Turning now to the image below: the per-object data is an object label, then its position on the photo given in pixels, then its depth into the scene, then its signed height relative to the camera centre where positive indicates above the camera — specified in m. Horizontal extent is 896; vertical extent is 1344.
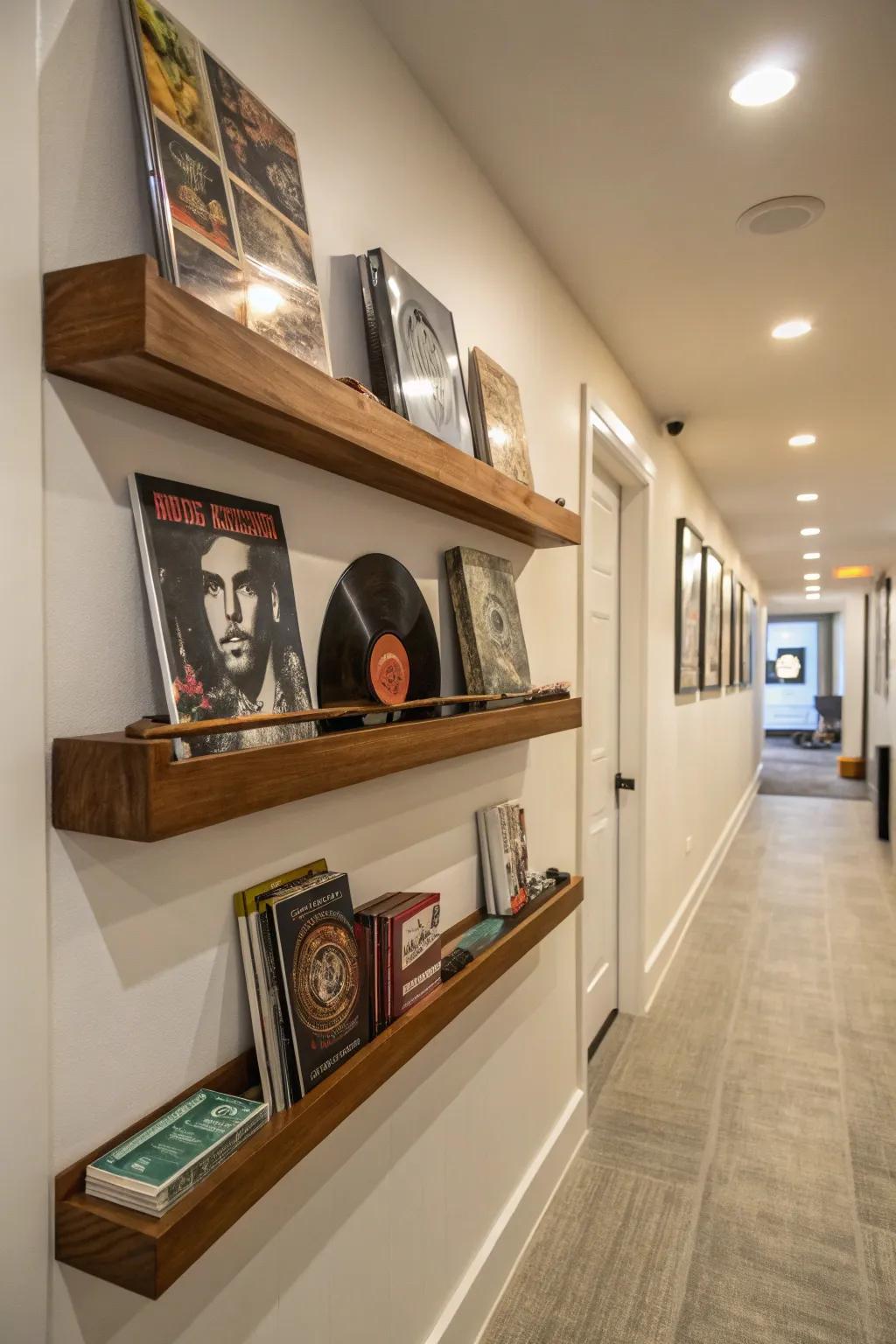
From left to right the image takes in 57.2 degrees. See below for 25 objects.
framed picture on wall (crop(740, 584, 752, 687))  7.76 +0.25
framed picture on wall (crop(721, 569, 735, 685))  5.99 +0.34
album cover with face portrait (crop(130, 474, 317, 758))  0.85 +0.06
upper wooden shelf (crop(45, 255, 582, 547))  0.72 +0.29
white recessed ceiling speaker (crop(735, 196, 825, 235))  1.85 +1.03
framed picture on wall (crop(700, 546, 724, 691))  4.84 +0.26
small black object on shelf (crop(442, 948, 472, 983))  1.38 -0.51
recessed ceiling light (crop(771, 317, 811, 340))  2.52 +1.04
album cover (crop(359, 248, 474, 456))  1.25 +0.51
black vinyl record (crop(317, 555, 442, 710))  1.18 +0.04
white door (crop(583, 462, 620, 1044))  2.98 -0.39
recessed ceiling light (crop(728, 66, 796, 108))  1.44 +1.03
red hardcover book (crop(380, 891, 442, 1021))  1.20 -0.43
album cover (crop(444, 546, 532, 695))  1.56 +0.08
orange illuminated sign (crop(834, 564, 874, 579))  8.60 +0.97
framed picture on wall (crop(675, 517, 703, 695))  4.10 +0.31
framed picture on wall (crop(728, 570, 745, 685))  6.66 +0.24
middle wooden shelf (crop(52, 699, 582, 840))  0.72 -0.12
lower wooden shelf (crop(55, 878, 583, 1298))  0.73 -0.52
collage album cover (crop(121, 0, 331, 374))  0.84 +0.54
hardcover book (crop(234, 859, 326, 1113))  0.97 -0.41
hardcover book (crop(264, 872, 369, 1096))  0.99 -0.39
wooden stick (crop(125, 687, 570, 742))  0.75 -0.06
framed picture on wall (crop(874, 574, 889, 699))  8.41 +0.29
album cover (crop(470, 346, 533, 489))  1.62 +0.50
